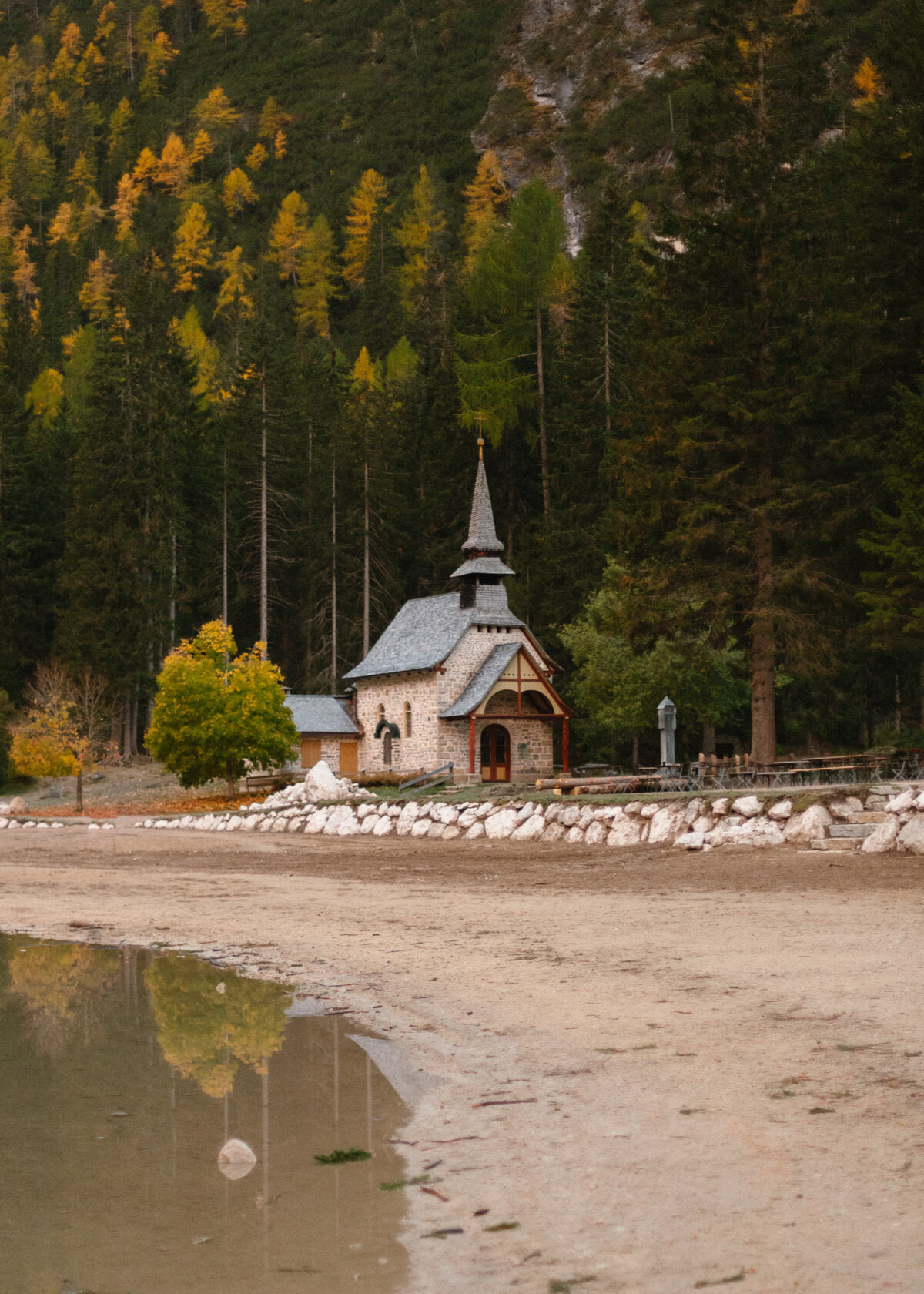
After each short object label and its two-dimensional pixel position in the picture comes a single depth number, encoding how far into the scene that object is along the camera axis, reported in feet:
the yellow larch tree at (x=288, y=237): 369.09
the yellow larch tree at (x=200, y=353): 262.26
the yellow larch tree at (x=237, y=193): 415.23
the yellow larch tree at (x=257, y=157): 440.41
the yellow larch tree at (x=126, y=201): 413.80
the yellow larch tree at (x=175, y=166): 433.48
